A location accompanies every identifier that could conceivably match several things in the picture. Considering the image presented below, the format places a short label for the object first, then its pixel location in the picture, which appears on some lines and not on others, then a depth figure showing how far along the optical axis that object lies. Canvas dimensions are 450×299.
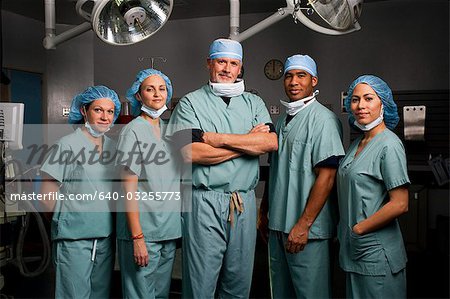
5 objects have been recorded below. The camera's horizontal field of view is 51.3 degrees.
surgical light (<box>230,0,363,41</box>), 1.65
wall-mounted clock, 5.41
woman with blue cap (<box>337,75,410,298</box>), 1.82
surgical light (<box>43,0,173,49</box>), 1.83
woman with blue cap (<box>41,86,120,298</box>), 2.02
